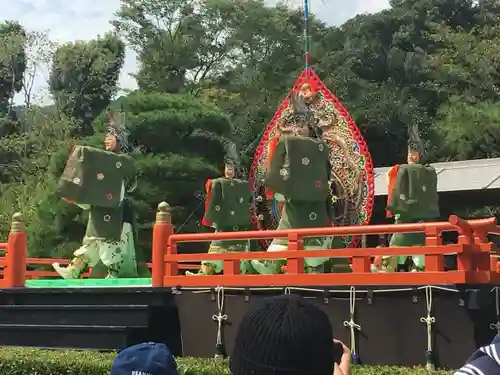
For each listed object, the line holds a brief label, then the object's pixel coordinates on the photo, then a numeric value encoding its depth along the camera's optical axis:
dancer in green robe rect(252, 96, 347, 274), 7.21
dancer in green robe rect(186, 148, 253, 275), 8.66
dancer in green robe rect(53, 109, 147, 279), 7.95
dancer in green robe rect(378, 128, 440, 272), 7.50
